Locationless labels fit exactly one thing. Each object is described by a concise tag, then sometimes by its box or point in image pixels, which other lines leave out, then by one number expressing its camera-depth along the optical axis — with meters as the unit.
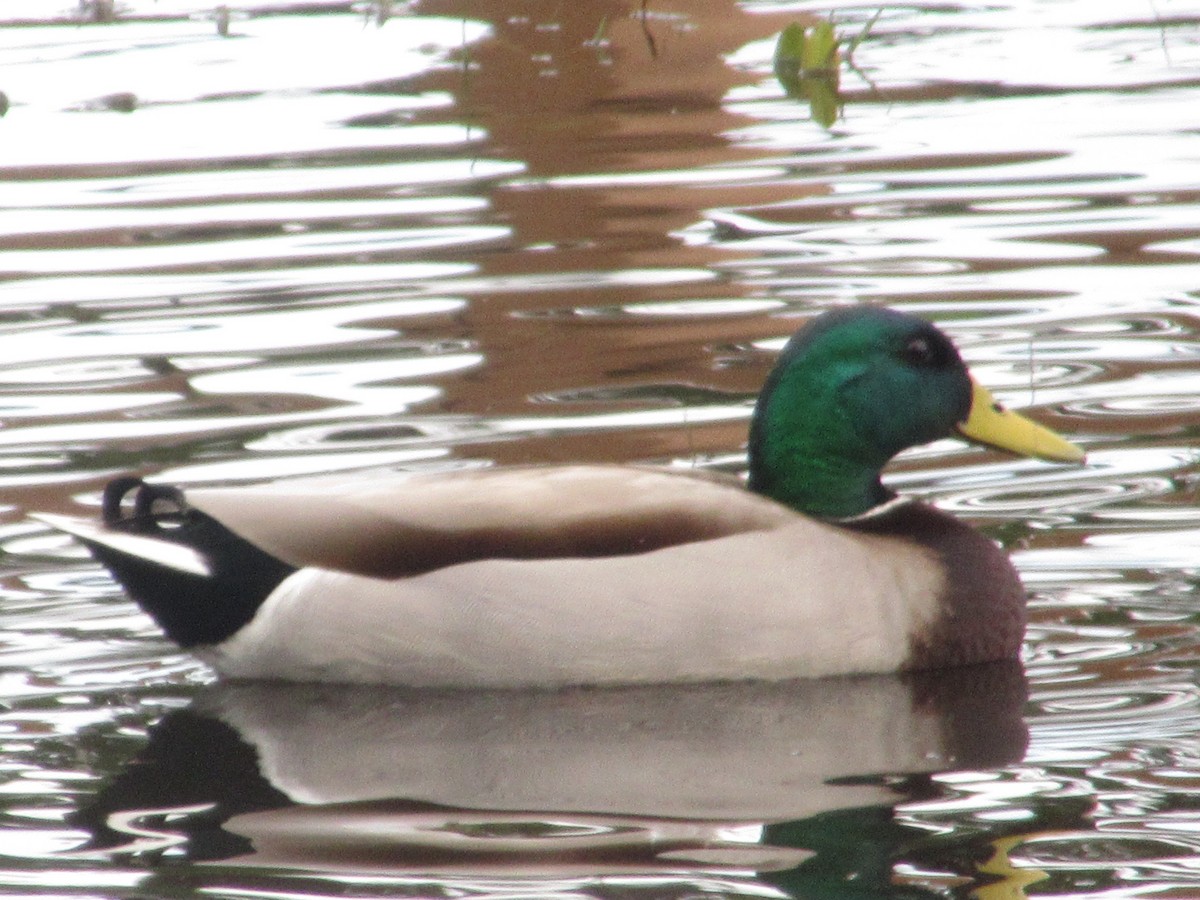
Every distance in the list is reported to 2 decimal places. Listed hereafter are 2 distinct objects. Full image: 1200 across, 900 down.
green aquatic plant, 24.23
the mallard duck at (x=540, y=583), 10.31
